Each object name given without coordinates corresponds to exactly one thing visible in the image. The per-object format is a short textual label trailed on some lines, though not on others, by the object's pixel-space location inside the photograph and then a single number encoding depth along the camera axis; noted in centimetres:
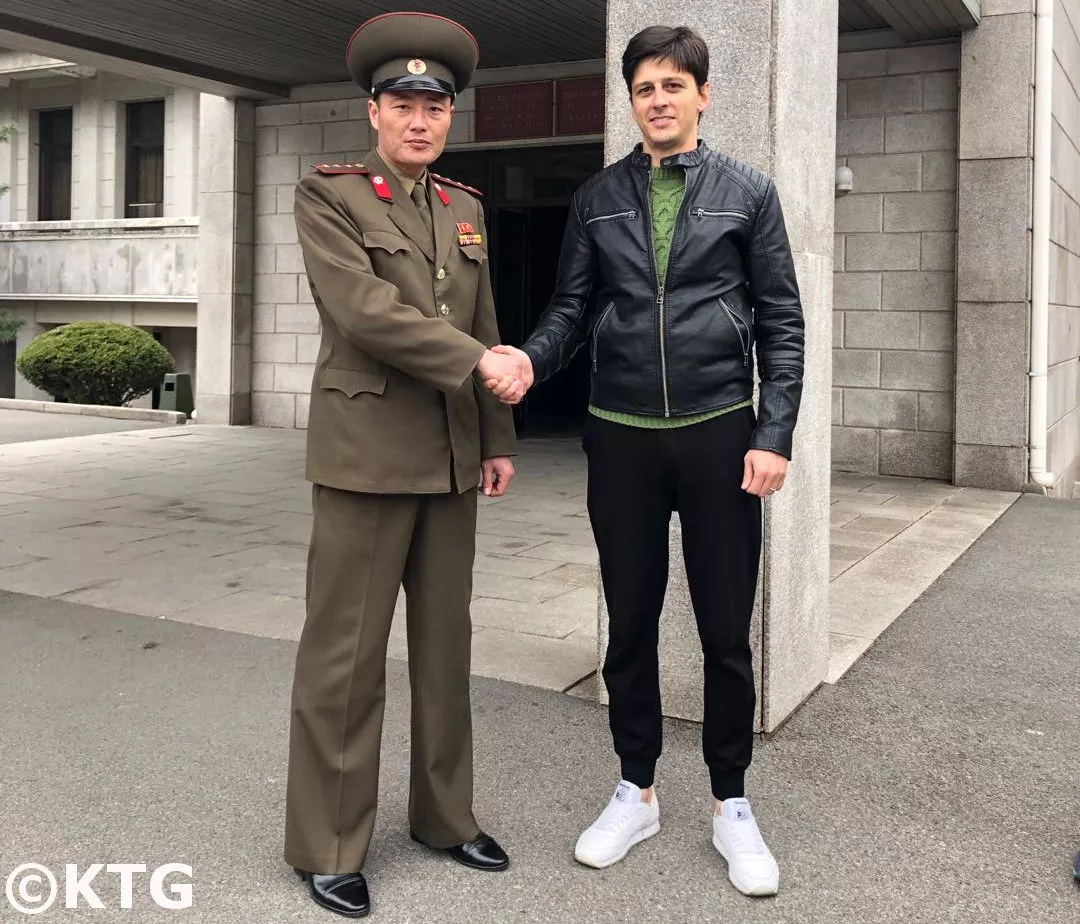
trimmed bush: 1745
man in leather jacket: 290
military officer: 271
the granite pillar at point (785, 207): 389
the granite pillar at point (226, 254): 1466
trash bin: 1680
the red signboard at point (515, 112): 1306
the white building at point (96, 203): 2328
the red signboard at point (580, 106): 1271
